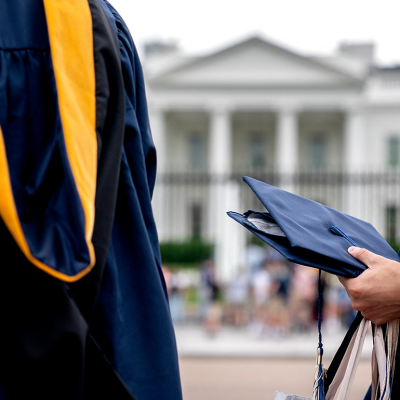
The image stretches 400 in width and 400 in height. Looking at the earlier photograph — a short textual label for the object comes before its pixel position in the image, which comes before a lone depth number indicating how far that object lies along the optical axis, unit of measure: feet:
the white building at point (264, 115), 104.88
